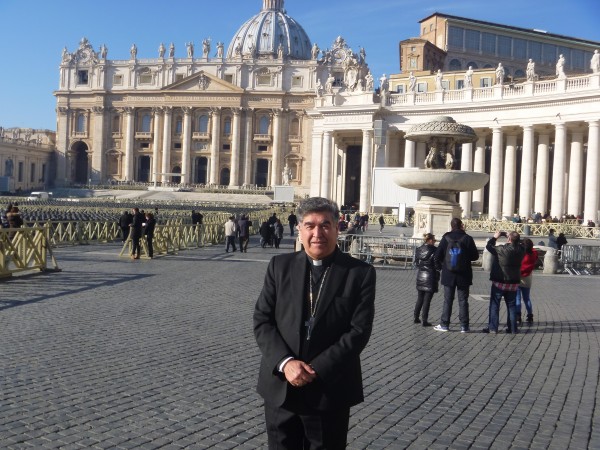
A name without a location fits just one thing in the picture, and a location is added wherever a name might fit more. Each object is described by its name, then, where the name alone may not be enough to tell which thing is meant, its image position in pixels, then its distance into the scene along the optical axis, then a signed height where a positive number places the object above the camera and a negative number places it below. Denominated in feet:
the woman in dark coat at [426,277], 35.86 -2.39
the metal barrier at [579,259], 70.03 -2.34
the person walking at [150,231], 69.92 -1.28
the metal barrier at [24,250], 48.47 -2.59
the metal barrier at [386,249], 71.36 -2.20
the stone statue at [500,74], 152.91 +33.21
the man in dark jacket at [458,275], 34.53 -2.19
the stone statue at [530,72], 148.95 +32.80
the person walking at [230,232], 85.56 -1.30
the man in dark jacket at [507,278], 34.68 -2.19
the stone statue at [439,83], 163.02 +33.07
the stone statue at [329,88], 187.89 +36.75
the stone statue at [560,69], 139.59 +31.56
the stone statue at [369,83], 171.36 +33.75
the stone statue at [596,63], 134.00 +31.64
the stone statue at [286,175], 264.74 +17.79
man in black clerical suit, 12.20 -1.89
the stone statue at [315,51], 318.65 +75.89
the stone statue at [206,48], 332.39 +78.51
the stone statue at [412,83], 169.55 +33.80
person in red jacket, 38.19 -2.37
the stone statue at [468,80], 158.57 +32.93
